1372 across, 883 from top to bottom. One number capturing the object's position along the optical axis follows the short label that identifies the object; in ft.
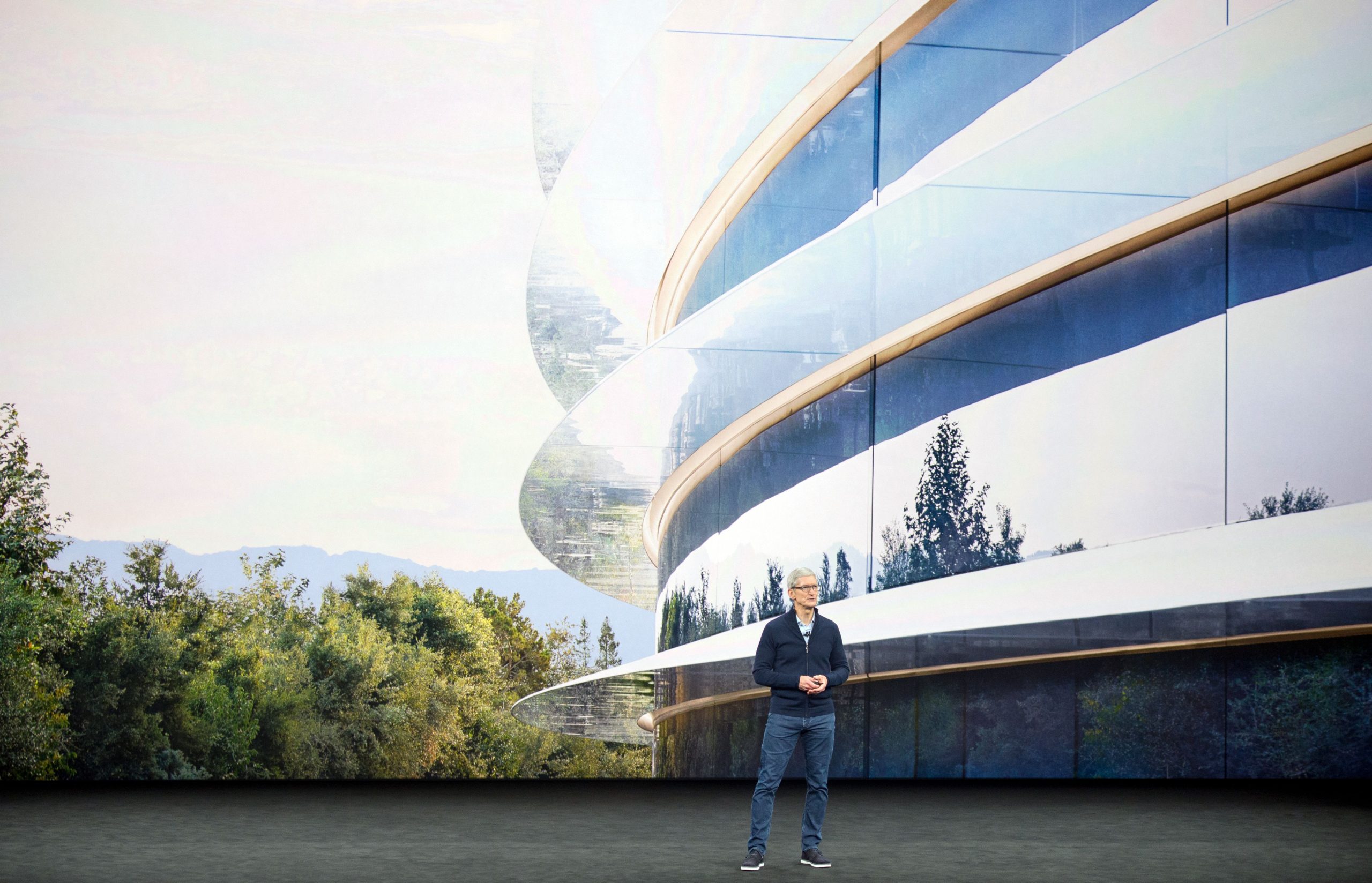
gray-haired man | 26.71
